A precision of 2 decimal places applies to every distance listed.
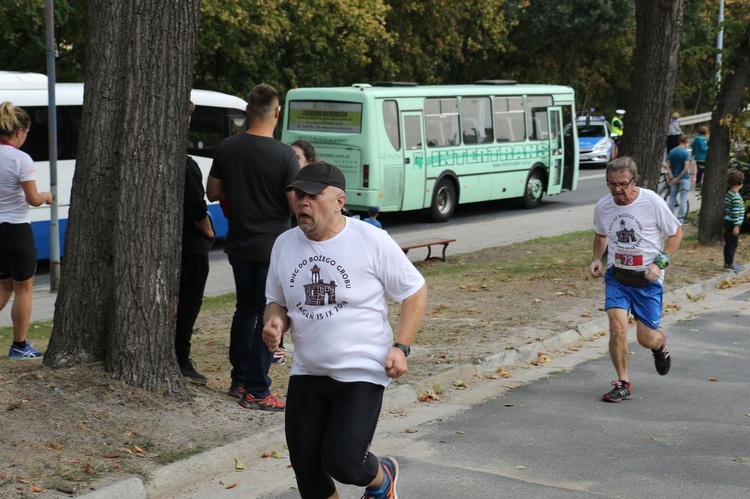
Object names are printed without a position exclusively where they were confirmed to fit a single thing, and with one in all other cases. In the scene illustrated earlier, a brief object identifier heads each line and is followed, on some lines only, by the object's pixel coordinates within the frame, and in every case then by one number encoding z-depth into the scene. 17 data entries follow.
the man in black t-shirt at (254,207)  6.78
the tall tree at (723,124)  16.42
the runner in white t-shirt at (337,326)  4.55
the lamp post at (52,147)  13.01
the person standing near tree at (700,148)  23.86
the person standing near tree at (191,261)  7.17
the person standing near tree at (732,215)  14.15
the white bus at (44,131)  16.09
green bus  21.48
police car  37.12
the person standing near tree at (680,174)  21.31
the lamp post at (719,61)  16.37
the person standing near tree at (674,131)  29.17
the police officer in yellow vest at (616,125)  39.35
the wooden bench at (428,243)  15.76
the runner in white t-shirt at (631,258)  7.85
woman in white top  8.28
